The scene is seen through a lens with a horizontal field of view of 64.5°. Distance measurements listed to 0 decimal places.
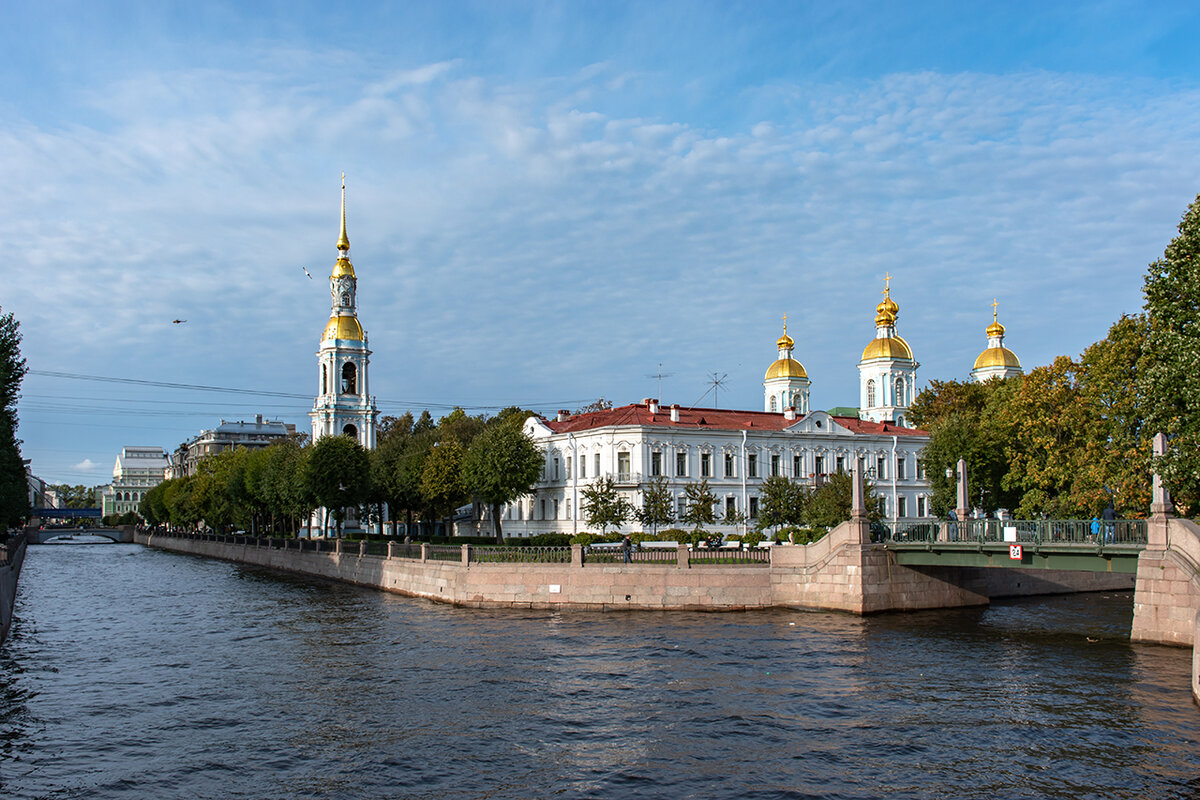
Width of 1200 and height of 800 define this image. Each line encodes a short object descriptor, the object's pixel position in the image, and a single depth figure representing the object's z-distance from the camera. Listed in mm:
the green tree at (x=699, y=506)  66062
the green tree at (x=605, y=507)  65062
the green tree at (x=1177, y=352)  30750
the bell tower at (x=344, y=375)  106750
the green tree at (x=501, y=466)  68938
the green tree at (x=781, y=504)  65875
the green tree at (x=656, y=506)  64938
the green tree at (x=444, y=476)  75250
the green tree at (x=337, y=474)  78312
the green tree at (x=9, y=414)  50997
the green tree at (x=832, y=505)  57750
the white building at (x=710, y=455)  69625
